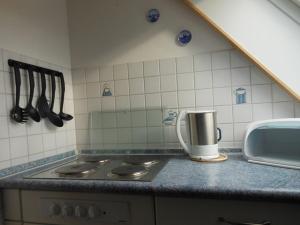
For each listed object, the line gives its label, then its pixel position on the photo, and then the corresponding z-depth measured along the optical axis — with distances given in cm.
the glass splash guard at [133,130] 142
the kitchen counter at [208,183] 76
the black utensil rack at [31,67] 114
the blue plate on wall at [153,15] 141
